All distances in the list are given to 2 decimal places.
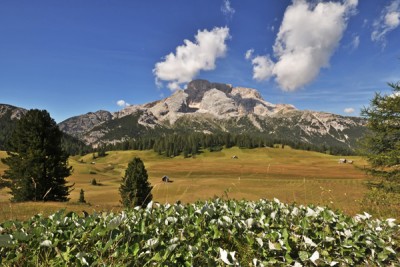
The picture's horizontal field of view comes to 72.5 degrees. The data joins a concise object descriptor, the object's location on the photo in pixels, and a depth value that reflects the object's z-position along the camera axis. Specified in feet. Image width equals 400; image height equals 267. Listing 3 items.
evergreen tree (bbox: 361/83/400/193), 77.30
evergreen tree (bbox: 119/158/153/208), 122.58
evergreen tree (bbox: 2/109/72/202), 106.52
